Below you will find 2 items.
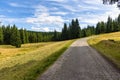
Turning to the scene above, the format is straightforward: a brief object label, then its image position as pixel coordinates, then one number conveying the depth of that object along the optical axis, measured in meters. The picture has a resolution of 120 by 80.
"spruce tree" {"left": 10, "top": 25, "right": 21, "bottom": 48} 36.03
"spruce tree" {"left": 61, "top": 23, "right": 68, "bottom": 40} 47.29
